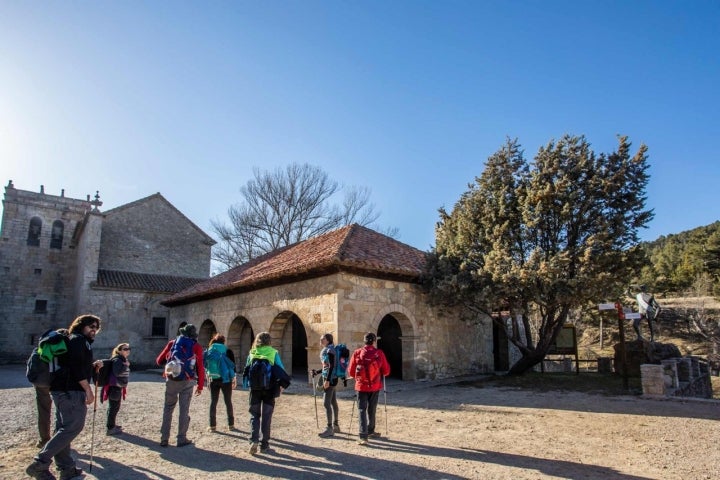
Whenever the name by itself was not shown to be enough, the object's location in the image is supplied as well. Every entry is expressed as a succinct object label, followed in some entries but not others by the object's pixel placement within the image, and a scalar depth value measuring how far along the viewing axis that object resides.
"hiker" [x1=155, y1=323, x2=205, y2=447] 5.61
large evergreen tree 11.19
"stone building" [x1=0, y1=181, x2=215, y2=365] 21.55
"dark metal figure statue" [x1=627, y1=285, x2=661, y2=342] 12.66
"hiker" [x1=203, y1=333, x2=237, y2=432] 6.54
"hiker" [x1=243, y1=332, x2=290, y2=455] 5.37
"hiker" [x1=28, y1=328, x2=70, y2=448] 5.29
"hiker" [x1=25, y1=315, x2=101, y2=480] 4.17
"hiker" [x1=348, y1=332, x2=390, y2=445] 5.77
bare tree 26.70
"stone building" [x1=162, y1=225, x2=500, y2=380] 11.24
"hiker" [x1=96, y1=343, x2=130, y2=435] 6.28
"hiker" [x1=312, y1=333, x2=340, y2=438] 6.24
